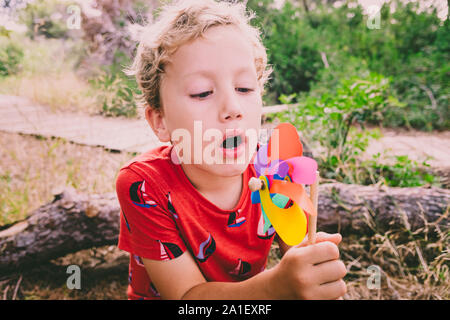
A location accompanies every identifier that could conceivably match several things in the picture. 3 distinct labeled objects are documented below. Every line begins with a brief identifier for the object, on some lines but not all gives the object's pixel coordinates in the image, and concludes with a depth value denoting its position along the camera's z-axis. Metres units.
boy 0.74
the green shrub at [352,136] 1.92
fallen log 1.44
